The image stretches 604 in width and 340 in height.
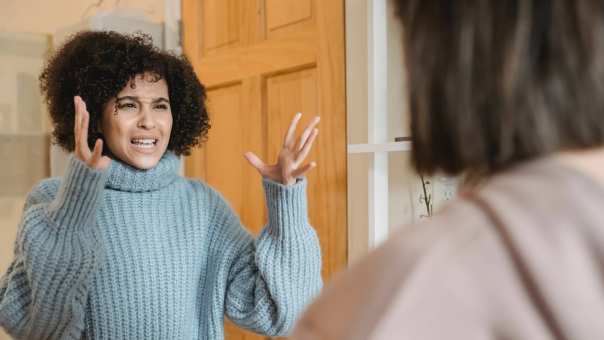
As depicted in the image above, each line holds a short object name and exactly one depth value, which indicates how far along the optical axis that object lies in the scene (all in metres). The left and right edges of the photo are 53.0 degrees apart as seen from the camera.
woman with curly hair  1.10
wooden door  1.51
